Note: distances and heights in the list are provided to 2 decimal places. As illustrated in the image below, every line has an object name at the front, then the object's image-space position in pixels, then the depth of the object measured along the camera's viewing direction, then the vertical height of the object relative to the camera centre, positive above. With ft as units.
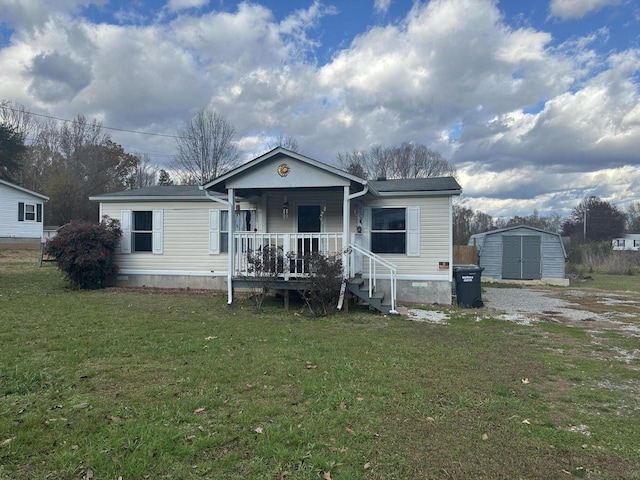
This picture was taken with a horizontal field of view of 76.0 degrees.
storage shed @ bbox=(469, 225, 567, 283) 57.06 -1.53
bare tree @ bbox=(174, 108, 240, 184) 96.27 +23.45
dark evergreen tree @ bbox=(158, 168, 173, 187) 126.39 +20.96
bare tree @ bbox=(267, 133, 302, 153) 102.14 +25.54
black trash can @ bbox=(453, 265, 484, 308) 33.42 -3.58
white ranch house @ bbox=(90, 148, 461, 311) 30.55 +1.60
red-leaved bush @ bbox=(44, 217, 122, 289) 36.37 -0.69
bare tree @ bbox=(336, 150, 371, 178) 118.42 +24.82
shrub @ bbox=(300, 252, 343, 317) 27.96 -2.71
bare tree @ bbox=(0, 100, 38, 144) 115.75 +36.54
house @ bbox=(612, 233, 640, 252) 156.04 +0.96
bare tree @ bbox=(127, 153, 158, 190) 135.52 +23.04
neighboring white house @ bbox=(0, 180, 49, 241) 83.05 +6.48
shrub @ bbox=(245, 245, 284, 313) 29.71 -1.73
